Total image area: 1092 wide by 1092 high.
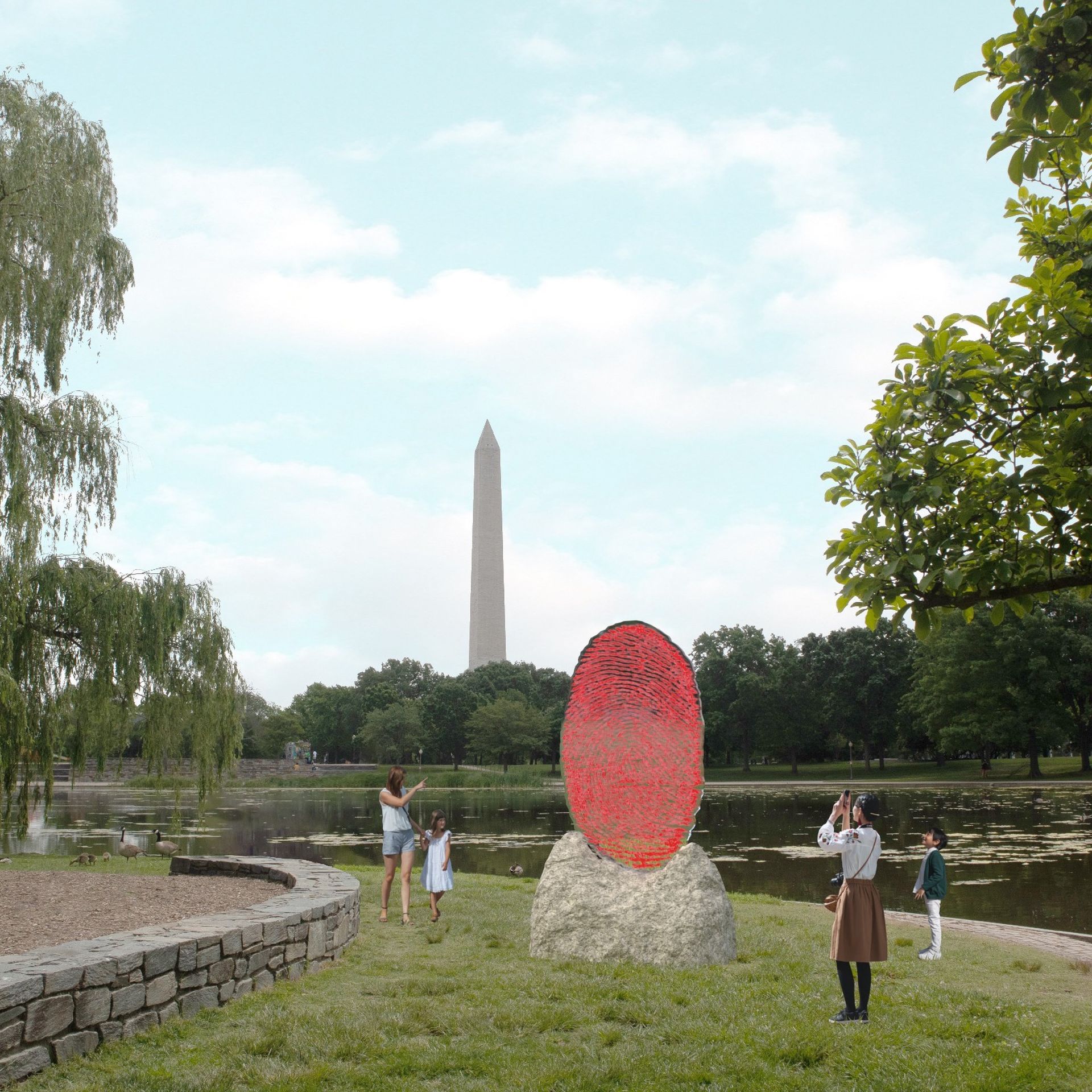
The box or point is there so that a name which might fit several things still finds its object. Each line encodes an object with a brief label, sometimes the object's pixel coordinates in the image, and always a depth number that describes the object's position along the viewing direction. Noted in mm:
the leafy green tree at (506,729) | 68938
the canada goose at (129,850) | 18453
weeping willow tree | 12883
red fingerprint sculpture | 9781
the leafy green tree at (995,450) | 4984
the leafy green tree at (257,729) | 94750
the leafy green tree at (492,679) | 74125
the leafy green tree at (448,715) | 75000
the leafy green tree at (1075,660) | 47562
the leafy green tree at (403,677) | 94688
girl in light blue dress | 10758
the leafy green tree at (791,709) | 65438
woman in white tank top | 10859
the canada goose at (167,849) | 19453
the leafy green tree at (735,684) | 66312
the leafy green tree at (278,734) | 97375
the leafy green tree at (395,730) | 76375
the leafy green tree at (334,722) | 95812
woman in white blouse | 6691
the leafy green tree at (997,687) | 48531
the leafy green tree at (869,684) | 61656
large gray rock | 8766
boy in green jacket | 9680
